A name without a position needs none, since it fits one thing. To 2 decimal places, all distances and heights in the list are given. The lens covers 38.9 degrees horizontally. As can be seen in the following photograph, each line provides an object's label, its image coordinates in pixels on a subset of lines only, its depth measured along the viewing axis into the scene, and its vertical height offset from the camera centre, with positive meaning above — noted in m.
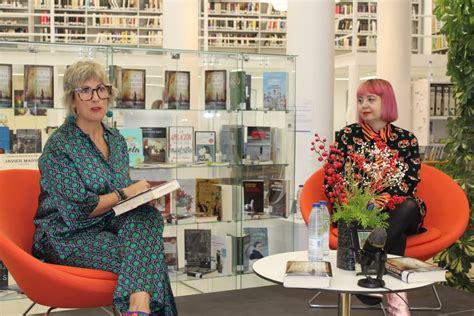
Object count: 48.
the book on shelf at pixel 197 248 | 4.25 -0.82
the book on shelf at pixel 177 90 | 4.16 +0.18
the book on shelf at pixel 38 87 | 3.78 +0.18
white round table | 2.50 -0.62
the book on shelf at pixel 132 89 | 4.01 +0.18
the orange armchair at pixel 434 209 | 3.71 -0.53
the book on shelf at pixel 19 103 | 3.76 +0.09
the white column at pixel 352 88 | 9.99 +0.49
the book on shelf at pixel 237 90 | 4.34 +0.20
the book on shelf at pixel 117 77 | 3.92 +0.25
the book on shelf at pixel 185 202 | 4.23 -0.52
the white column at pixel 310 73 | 4.79 +0.34
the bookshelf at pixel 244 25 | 13.60 +1.96
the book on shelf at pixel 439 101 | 8.56 +0.26
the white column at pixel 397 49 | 7.81 +0.84
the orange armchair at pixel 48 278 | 2.71 -0.65
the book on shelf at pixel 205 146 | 4.26 -0.17
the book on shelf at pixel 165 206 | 4.20 -0.54
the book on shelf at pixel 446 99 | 8.58 +0.28
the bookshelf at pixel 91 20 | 12.75 +1.93
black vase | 2.79 -0.53
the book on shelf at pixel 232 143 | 4.35 -0.15
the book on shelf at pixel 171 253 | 4.19 -0.84
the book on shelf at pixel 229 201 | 4.36 -0.53
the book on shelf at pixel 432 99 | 8.52 +0.28
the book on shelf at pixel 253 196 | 4.42 -0.50
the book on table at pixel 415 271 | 2.59 -0.59
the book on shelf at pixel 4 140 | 3.73 -0.12
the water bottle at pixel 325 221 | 2.83 -0.42
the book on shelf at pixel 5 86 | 3.71 +0.18
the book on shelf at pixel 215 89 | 4.28 +0.19
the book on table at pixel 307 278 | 2.49 -0.59
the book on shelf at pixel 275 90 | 4.50 +0.20
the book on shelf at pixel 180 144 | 4.18 -0.15
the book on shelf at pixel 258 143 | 4.41 -0.15
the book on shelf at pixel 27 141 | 3.77 -0.13
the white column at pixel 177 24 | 6.50 +0.93
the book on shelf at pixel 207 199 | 4.28 -0.51
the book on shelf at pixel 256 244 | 4.44 -0.83
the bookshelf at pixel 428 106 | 8.41 +0.20
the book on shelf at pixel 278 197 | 4.51 -0.52
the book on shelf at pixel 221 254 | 4.32 -0.86
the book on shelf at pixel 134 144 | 4.03 -0.15
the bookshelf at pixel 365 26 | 13.09 +1.94
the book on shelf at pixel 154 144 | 4.09 -0.15
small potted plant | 2.74 -0.30
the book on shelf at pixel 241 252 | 4.38 -0.87
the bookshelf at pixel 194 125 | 3.79 -0.04
